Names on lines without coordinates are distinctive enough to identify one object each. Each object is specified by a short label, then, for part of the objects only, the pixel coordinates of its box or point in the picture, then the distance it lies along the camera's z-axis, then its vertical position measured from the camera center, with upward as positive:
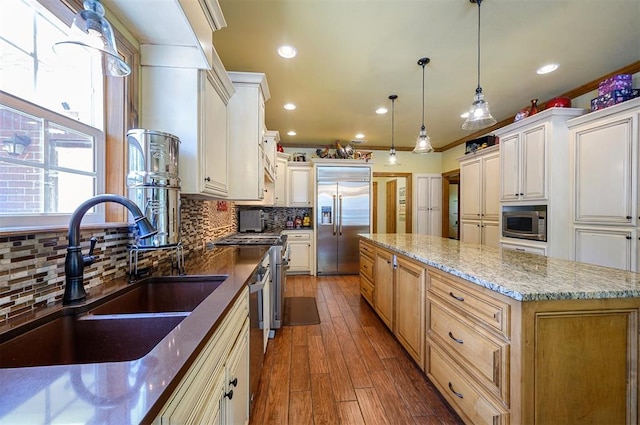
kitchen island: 1.05 -0.58
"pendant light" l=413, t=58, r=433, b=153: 2.79 +0.74
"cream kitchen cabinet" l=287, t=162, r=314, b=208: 4.95 +0.54
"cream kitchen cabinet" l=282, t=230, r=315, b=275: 4.79 -0.75
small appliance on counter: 4.21 -0.16
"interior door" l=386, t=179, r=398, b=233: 6.53 +0.17
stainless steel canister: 1.20 +0.15
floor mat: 2.79 -1.20
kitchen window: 0.88 +0.36
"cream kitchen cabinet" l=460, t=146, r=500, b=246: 3.75 +0.24
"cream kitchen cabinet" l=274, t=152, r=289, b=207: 4.83 +0.59
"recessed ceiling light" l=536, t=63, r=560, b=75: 2.59 +1.49
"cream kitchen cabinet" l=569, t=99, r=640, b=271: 2.22 +0.25
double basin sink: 0.72 -0.40
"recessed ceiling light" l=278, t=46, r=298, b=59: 2.28 +1.46
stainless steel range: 2.38 -0.54
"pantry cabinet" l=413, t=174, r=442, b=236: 5.68 +0.17
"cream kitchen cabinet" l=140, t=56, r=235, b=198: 1.48 +0.59
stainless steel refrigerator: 4.72 -0.06
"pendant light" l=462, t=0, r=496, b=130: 2.08 +0.80
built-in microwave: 2.87 -0.12
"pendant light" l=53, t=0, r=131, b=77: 0.80 +0.56
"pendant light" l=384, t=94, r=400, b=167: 3.27 +1.47
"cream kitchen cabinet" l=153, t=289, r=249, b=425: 0.60 -0.52
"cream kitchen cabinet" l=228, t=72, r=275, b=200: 2.27 +0.69
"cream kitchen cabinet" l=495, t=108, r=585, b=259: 2.76 +0.47
